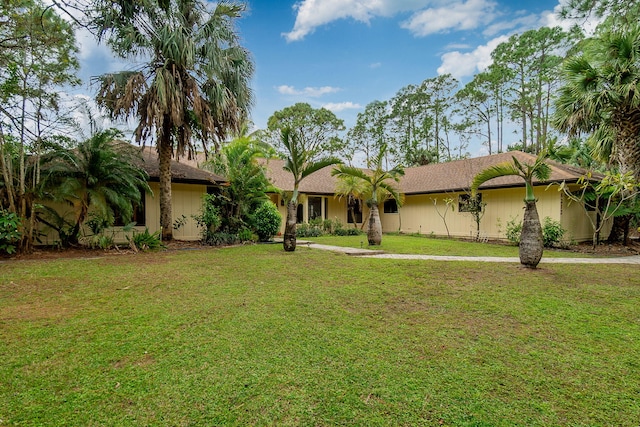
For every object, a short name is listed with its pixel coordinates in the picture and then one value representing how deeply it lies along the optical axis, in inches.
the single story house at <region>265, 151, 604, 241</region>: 486.0
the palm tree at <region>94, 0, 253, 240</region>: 366.3
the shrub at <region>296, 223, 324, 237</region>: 616.1
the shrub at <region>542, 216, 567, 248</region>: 458.0
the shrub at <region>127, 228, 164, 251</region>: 370.0
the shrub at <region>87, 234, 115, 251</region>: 361.1
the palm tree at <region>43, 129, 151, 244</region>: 331.9
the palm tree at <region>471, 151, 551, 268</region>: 268.8
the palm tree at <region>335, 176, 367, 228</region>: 610.5
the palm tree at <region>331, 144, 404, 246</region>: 425.1
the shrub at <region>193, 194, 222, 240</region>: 434.1
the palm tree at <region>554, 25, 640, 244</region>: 347.9
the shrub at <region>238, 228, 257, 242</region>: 458.0
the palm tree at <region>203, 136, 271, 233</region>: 450.3
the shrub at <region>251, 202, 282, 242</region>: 484.7
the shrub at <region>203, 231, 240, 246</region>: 439.8
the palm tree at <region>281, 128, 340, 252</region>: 363.6
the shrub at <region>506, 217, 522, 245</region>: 483.4
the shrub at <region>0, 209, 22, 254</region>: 293.3
